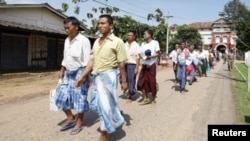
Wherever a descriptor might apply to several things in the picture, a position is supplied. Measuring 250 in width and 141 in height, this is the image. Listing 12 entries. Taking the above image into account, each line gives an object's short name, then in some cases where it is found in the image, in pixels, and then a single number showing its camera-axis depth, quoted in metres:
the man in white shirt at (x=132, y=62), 5.28
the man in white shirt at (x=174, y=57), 7.04
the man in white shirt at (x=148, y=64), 4.93
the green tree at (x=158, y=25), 21.17
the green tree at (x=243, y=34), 25.68
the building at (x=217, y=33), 51.50
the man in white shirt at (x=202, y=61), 10.81
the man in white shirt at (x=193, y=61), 8.37
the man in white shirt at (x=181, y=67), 6.64
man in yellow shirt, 2.98
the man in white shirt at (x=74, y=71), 3.34
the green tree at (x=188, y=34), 42.14
